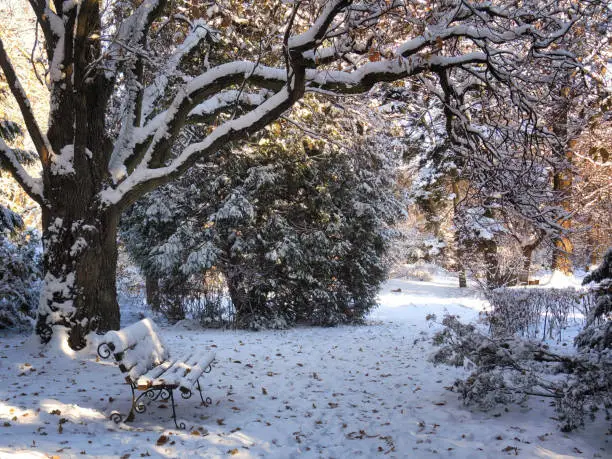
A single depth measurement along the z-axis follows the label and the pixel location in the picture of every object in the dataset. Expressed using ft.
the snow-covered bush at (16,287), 27.48
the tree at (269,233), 36.65
